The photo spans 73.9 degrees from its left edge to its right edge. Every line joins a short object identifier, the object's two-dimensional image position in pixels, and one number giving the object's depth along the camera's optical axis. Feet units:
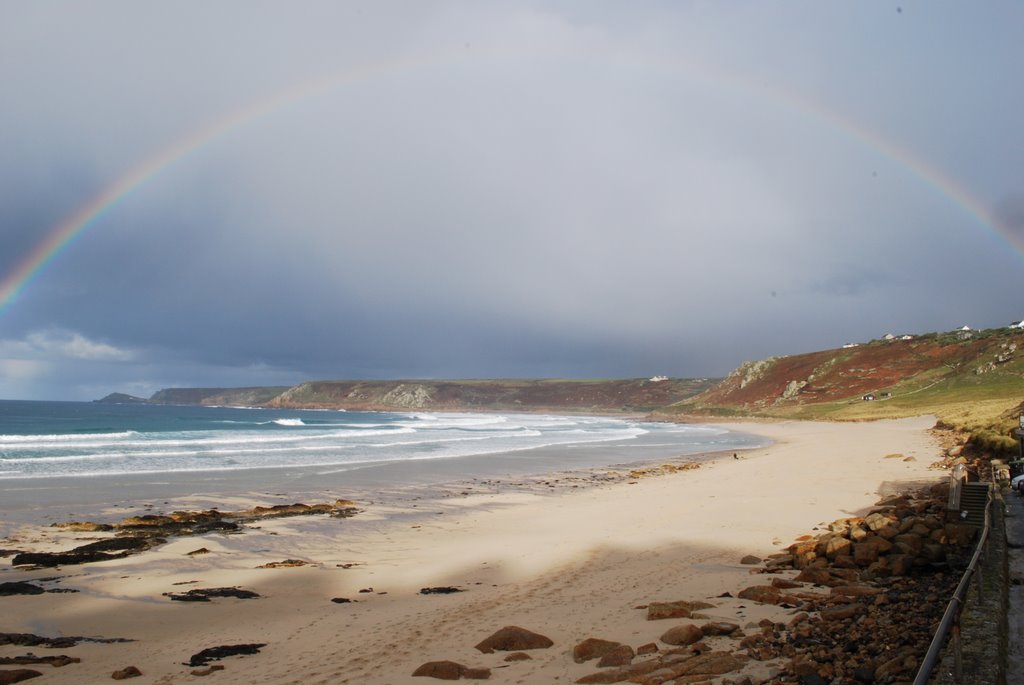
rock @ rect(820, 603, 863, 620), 26.03
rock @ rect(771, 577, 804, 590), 32.23
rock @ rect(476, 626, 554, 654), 26.43
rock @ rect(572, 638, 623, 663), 24.67
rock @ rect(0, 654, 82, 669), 26.53
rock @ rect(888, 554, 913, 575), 32.56
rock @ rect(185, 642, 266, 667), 26.89
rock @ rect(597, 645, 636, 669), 23.68
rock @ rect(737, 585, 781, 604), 30.04
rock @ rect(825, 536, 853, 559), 35.53
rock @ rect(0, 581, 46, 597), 36.99
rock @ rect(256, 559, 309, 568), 44.42
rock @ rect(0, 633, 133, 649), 28.94
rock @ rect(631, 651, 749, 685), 21.40
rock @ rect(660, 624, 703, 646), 24.95
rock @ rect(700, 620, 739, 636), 25.72
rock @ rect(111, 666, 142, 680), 25.12
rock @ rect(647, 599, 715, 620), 28.84
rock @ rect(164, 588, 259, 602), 36.81
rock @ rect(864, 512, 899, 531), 38.01
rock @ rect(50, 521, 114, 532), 55.11
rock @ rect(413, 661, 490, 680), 23.59
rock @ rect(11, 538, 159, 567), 44.14
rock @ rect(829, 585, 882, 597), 29.44
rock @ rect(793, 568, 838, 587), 32.30
